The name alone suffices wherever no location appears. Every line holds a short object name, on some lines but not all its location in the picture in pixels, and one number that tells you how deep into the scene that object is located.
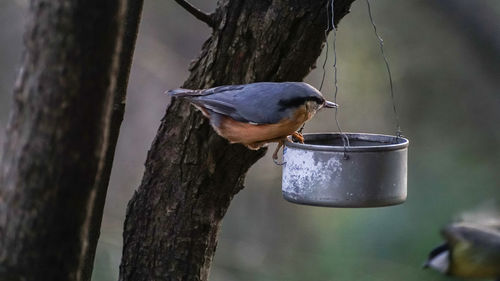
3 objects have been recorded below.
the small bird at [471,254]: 6.39
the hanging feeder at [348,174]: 5.21
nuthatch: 5.62
